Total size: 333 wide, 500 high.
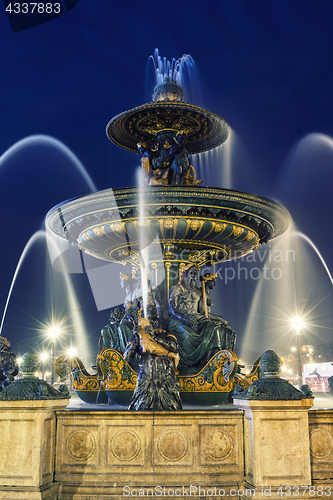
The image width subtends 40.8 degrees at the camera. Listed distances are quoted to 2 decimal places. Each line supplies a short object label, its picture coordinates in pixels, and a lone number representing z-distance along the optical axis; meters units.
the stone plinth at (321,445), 5.05
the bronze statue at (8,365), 7.28
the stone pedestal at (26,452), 4.82
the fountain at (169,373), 4.93
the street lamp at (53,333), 15.92
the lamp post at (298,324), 16.86
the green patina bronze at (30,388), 5.09
